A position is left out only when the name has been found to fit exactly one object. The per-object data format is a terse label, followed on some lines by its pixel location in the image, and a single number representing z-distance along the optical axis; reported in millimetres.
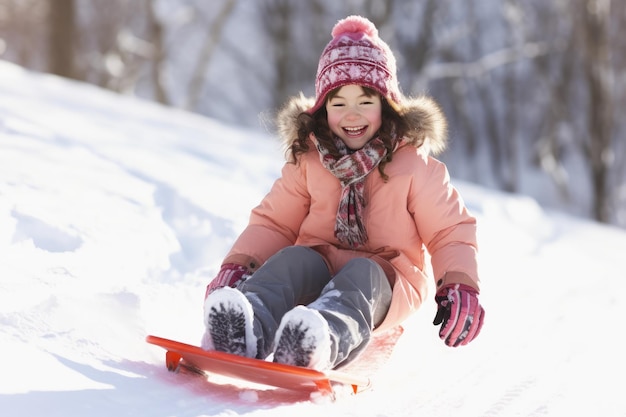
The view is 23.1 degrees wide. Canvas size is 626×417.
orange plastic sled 3770
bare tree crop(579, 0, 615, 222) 23903
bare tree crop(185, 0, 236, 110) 28587
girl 4536
